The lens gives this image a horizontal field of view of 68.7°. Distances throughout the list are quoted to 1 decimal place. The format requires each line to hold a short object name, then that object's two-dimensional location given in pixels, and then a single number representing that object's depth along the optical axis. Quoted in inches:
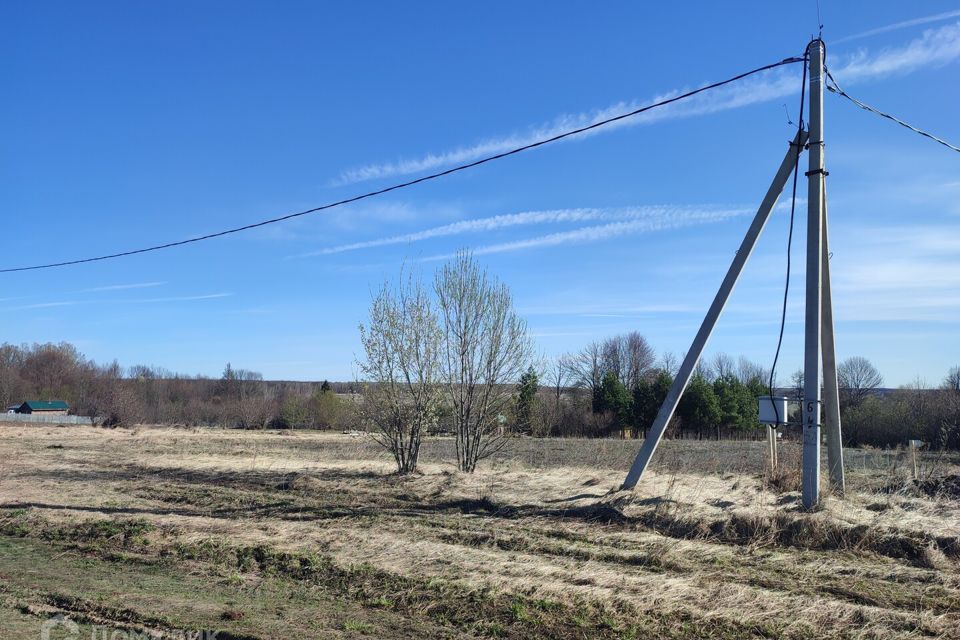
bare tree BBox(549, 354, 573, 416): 2296.1
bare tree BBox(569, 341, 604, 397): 2796.8
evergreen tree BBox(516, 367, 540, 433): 762.2
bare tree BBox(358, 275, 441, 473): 696.4
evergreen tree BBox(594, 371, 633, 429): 2042.3
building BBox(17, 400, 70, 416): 2812.5
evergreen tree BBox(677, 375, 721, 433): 1923.0
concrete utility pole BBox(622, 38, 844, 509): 406.9
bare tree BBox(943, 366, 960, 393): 1924.5
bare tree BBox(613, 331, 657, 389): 2984.7
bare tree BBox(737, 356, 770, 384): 3248.0
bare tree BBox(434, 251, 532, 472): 720.3
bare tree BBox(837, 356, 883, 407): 2987.2
